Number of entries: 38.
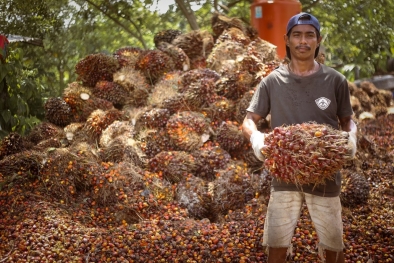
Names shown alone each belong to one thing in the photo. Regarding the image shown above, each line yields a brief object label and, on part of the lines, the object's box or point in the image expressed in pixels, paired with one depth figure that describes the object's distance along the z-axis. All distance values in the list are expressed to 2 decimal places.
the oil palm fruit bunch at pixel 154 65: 6.55
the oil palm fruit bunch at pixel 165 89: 5.86
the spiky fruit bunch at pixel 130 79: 6.32
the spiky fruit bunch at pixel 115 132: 5.36
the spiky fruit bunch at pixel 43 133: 5.82
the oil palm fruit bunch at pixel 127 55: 6.85
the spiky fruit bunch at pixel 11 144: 5.24
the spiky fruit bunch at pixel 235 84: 5.74
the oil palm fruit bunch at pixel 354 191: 4.28
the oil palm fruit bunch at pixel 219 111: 5.51
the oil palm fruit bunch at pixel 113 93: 6.35
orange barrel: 7.34
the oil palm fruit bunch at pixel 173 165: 4.71
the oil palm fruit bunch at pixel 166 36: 7.72
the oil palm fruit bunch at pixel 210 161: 4.82
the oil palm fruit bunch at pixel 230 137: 5.07
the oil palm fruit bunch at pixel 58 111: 6.19
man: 2.69
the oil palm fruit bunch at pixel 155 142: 5.17
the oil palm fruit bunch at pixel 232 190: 4.35
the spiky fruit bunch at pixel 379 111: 7.79
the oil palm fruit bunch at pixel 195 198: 4.38
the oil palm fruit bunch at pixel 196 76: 5.91
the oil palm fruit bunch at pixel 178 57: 6.83
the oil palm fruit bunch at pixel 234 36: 6.89
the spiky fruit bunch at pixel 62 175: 4.43
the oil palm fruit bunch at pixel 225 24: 7.29
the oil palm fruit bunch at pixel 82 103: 6.14
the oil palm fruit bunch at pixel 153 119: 5.45
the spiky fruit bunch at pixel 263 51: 6.21
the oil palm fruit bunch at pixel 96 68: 6.77
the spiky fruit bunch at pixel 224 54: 6.50
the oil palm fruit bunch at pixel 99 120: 5.64
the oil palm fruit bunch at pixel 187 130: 5.09
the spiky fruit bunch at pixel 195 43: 7.24
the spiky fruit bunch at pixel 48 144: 5.30
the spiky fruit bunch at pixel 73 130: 5.77
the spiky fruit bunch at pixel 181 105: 5.61
